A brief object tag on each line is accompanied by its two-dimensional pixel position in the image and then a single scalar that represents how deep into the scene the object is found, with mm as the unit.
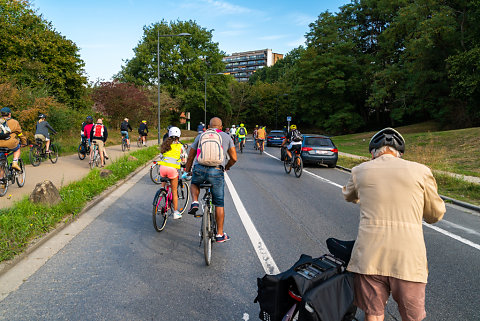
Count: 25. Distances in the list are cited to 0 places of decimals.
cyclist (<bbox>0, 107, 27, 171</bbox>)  7547
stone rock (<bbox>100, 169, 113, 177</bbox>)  9852
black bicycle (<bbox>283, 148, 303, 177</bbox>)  11992
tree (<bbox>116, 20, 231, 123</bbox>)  49125
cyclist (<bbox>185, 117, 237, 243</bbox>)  4469
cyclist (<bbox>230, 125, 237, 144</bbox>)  25184
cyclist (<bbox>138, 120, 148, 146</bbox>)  21609
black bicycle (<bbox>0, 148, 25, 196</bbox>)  7511
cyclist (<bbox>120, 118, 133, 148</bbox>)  18764
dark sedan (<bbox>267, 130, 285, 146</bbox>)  30797
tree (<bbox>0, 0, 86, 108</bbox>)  30391
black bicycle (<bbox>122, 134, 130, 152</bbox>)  19445
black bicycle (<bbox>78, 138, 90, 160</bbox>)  14242
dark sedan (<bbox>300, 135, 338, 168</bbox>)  14930
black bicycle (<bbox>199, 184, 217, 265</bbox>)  4156
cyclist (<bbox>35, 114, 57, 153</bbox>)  12206
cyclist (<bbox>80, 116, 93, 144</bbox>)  12133
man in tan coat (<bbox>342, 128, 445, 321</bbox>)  2010
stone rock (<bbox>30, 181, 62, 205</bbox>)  6215
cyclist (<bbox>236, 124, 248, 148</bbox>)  22344
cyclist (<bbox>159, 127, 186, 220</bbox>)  5617
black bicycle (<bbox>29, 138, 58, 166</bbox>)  12227
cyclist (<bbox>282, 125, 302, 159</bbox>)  12273
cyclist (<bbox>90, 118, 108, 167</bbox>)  11617
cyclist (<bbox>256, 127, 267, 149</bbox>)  21103
